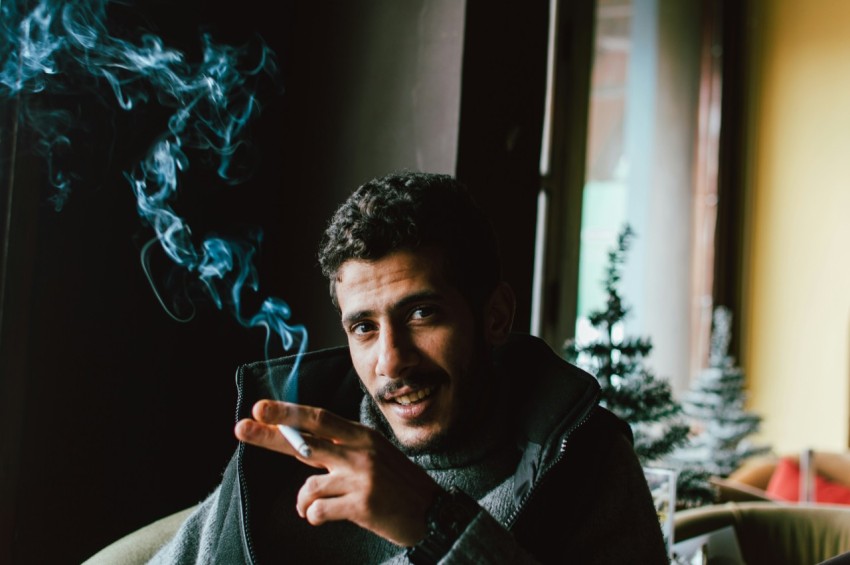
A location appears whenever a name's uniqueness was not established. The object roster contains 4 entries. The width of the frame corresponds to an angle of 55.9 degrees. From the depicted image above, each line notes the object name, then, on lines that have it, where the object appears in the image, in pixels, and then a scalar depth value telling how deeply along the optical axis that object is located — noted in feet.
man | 4.36
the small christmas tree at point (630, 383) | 7.29
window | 16.49
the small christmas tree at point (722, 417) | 13.96
